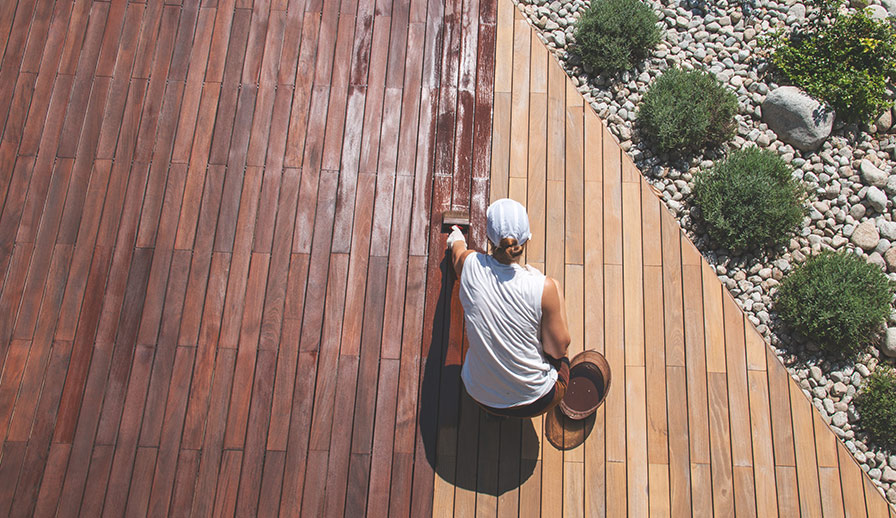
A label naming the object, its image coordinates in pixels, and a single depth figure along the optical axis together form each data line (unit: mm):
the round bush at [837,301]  3430
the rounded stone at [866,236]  3719
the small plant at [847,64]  3871
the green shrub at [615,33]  3902
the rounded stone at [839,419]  3424
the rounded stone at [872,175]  3824
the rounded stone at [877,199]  3779
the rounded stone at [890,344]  3486
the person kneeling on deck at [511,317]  2678
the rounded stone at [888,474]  3344
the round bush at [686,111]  3736
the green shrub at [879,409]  3336
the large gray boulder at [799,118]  3850
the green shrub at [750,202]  3586
